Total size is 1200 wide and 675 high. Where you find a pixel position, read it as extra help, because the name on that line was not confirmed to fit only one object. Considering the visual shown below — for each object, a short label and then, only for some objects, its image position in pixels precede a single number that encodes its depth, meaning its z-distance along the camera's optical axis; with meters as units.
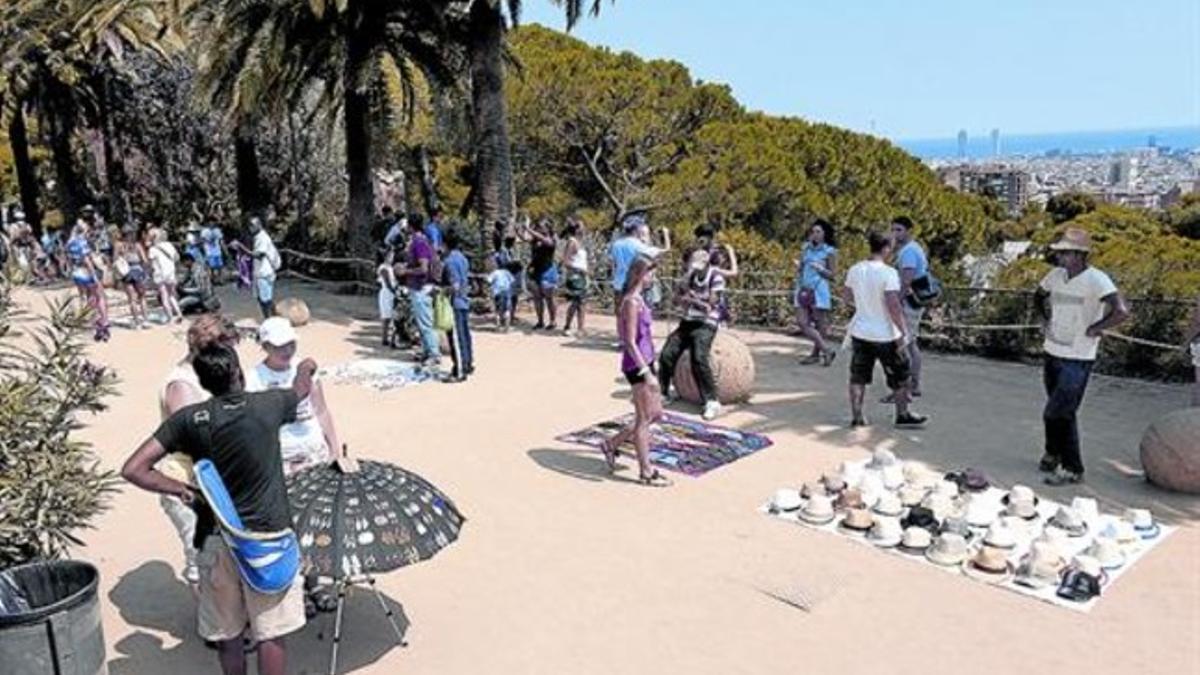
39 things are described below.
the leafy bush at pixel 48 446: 4.57
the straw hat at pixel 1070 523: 6.37
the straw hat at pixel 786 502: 6.98
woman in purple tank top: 7.14
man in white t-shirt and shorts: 8.37
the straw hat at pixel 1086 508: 6.53
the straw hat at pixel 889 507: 6.61
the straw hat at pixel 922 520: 6.53
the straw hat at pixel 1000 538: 6.04
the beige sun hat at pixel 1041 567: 5.79
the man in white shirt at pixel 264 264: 14.04
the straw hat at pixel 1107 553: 5.98
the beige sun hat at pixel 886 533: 6.37
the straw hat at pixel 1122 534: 6.27
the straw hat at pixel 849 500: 6.76
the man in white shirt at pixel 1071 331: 7.14
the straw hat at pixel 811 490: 7.11
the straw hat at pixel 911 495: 6.95
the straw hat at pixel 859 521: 6.57
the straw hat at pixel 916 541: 6.28
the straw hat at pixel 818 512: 6.74
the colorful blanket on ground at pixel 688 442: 8.05
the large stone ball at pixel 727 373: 9.64
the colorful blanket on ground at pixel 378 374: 11.26
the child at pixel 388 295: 12.97
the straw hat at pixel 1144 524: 6.44
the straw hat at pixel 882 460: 7.52
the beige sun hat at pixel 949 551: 6.07
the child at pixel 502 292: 13.75
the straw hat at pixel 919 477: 7.27
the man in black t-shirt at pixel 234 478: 3.99
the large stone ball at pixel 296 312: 14.94
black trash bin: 4.06
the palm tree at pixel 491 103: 14.82
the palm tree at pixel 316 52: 15.98
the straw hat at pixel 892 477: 7.23
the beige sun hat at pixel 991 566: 5.92
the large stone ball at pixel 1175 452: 7.10
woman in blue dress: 11.62
